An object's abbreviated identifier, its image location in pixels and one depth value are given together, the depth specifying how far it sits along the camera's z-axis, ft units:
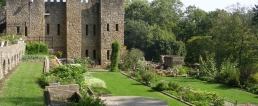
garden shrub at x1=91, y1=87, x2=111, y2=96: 62.48
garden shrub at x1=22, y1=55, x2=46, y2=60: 85.33
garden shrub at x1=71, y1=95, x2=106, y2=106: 37.29
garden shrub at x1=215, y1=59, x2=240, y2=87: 88.57
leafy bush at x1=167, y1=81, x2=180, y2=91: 71.51
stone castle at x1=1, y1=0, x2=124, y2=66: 119.96
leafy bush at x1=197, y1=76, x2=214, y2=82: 98.51
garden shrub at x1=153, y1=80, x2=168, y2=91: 71.83
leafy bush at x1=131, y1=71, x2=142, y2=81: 91.70
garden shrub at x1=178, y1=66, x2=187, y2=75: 111.14
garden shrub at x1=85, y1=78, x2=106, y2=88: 67.27
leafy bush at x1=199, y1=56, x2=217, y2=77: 102.27
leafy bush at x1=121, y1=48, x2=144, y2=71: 116.78
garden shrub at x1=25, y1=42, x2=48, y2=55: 102.55
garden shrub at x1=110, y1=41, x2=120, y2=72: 113.09
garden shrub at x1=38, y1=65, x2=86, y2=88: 52.88
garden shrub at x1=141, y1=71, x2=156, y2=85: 84.10
